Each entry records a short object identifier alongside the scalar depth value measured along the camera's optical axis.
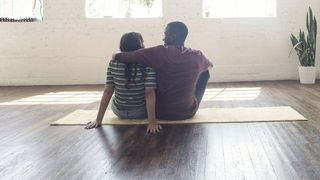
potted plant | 4.34
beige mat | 2.49
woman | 2.28
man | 2.28
